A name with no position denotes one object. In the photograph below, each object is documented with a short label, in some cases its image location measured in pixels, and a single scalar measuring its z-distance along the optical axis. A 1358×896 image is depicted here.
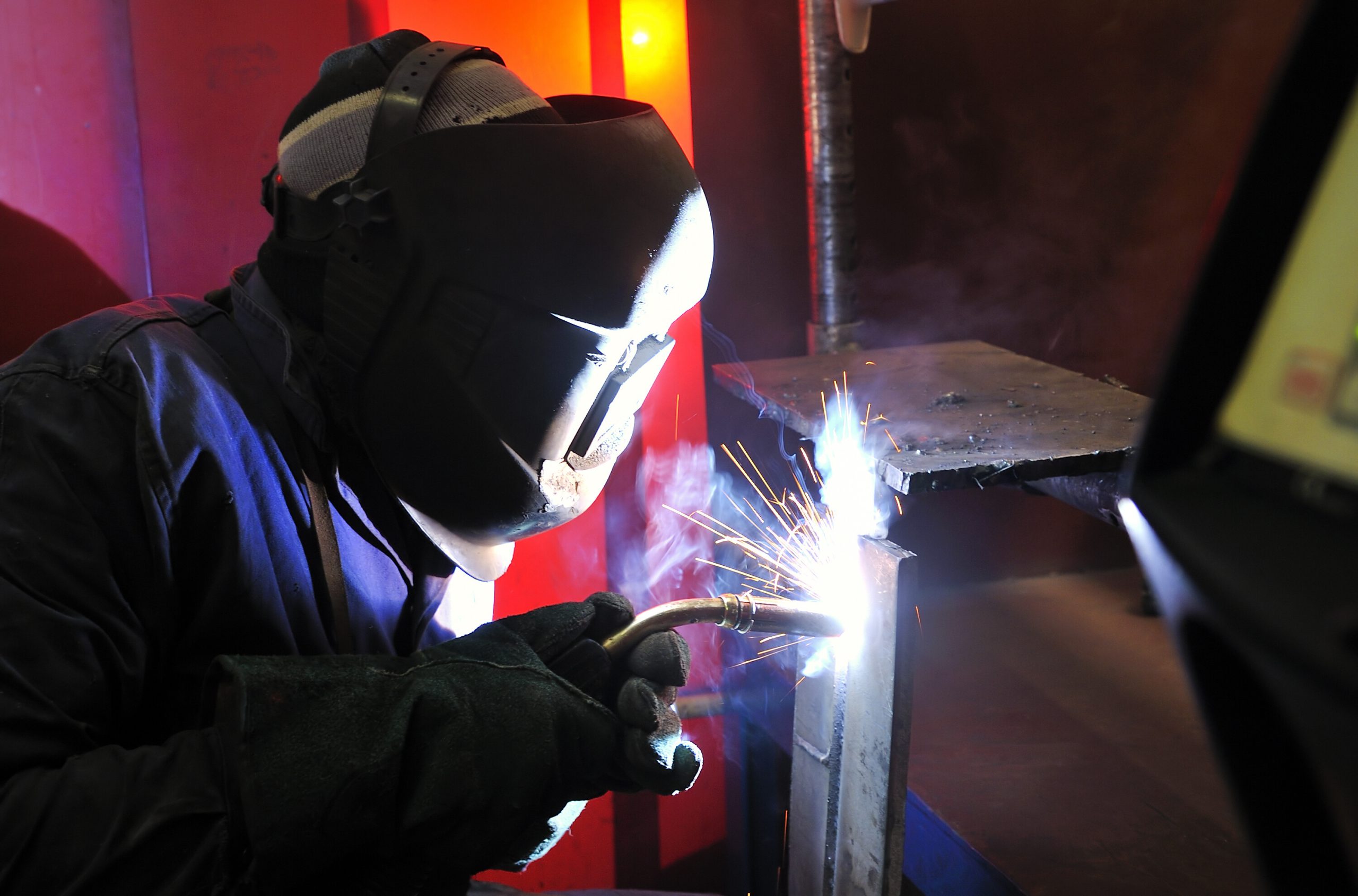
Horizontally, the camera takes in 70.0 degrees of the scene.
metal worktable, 1.46
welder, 1.03
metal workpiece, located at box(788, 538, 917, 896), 1.53
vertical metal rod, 2.29
